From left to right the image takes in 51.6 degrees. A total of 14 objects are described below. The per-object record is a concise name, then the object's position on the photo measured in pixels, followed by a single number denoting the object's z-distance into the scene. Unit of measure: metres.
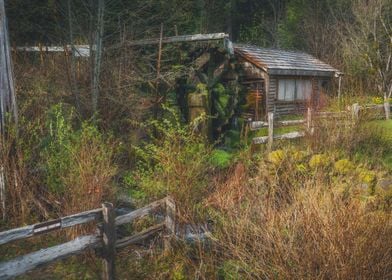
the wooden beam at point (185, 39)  10.90
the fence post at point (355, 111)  9.92
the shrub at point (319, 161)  7.71
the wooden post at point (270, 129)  9.89
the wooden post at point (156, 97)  9.70
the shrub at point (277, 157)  7.88
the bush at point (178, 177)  6.11
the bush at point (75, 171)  5.63
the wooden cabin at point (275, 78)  18.11
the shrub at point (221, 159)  8.86
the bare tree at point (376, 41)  23.47
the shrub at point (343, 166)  7.40
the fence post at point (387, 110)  16.36
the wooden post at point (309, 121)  9.84
